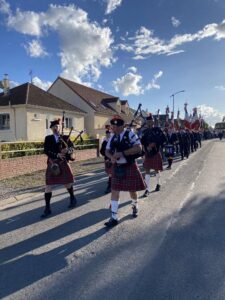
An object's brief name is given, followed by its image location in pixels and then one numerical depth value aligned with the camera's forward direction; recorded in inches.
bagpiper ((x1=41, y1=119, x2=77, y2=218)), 174.6
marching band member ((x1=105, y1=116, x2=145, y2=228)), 150.9
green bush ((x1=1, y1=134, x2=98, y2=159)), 320.4
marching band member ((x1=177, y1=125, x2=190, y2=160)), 504.2
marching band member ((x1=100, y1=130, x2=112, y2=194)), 225.0
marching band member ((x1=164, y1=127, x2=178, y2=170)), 381.4
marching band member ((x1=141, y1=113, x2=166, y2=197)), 221.1
